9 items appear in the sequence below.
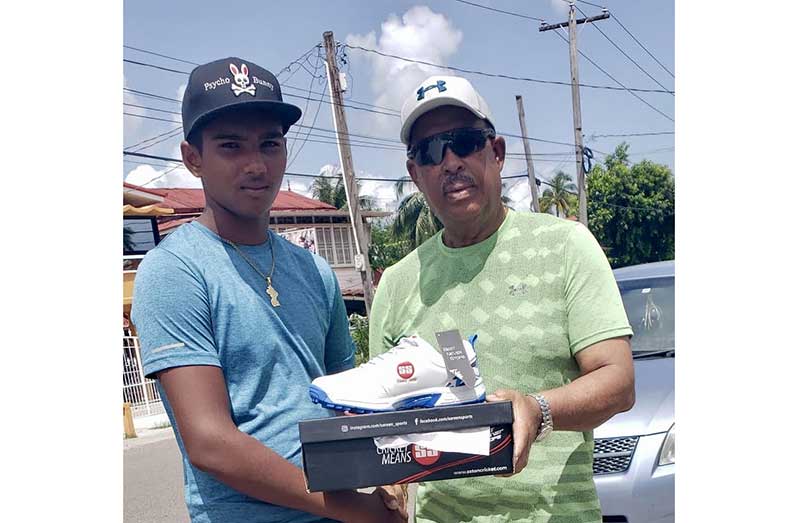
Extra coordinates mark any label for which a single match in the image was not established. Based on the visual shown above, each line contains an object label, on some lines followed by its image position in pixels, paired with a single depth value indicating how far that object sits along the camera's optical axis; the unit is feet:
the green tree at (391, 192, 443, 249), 83.05
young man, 5.58
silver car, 12.51
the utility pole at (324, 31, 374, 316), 50.90
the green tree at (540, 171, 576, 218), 138.62
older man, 5.88
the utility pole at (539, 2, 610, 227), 70.44
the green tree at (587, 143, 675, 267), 125.80
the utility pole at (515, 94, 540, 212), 91.20
